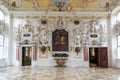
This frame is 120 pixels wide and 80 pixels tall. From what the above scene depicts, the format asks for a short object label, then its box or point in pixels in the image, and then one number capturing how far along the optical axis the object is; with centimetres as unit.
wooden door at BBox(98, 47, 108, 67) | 801
